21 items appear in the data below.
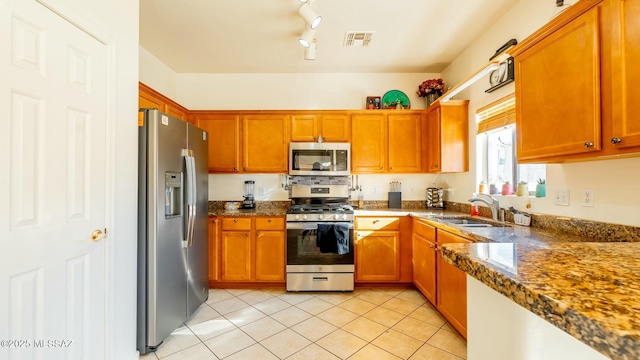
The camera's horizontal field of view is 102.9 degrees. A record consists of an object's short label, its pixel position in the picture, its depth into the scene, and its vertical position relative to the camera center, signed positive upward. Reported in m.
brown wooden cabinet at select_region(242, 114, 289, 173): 3.31 +0.50
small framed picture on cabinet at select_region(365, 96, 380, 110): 3.47 +1.08
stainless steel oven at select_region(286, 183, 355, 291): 2.88 -0.81
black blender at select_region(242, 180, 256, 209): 3.38 -0.20
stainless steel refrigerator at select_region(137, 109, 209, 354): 1.87 -0.36
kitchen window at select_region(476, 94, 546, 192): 2.18 +0.32
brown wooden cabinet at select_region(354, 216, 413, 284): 2.97 -0.81
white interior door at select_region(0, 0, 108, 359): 1.11 -0.01
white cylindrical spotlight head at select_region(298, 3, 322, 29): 2.06 +1.36
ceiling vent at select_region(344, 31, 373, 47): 2.61 +1.52
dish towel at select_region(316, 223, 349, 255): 2.85 -0.64
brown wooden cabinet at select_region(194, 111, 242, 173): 3.30 +0.58
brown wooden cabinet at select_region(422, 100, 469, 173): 2.90 +0.51
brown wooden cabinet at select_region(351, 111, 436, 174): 3.33 +0.49
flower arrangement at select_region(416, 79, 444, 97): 3.31 +1.23
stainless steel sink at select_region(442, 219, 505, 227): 2.29 -0.40
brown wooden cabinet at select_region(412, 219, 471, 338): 2.00 -0.87
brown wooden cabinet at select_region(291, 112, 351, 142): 3.32 +0.72
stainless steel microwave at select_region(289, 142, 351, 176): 3.24 +0.28
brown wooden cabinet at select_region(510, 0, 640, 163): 1.08 +0.48
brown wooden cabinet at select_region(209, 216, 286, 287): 2.98 -0.79
